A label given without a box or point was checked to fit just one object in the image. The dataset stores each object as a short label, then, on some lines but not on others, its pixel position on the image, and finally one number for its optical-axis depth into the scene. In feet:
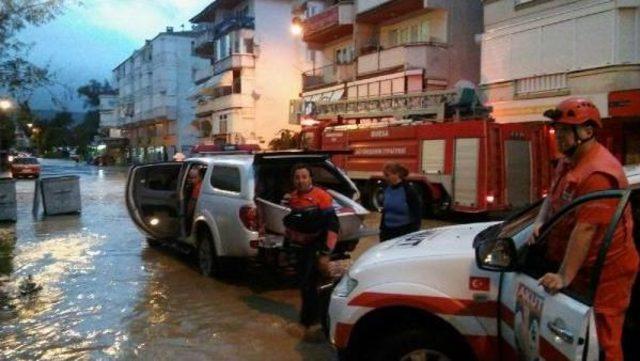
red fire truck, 47.44
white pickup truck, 9.81
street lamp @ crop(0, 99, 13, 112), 33.71
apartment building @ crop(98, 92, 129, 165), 291.32
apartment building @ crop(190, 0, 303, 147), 149.69
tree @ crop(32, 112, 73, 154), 369.09
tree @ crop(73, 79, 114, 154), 399.24
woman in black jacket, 22.89
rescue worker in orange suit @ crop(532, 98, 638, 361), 9.59
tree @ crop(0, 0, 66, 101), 31.35
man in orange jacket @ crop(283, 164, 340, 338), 20.53
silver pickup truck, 26.12
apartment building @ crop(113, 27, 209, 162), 214.48
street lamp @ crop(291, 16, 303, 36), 123.95
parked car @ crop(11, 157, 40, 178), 139.85
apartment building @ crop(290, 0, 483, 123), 85.94
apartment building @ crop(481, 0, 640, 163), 59.36
